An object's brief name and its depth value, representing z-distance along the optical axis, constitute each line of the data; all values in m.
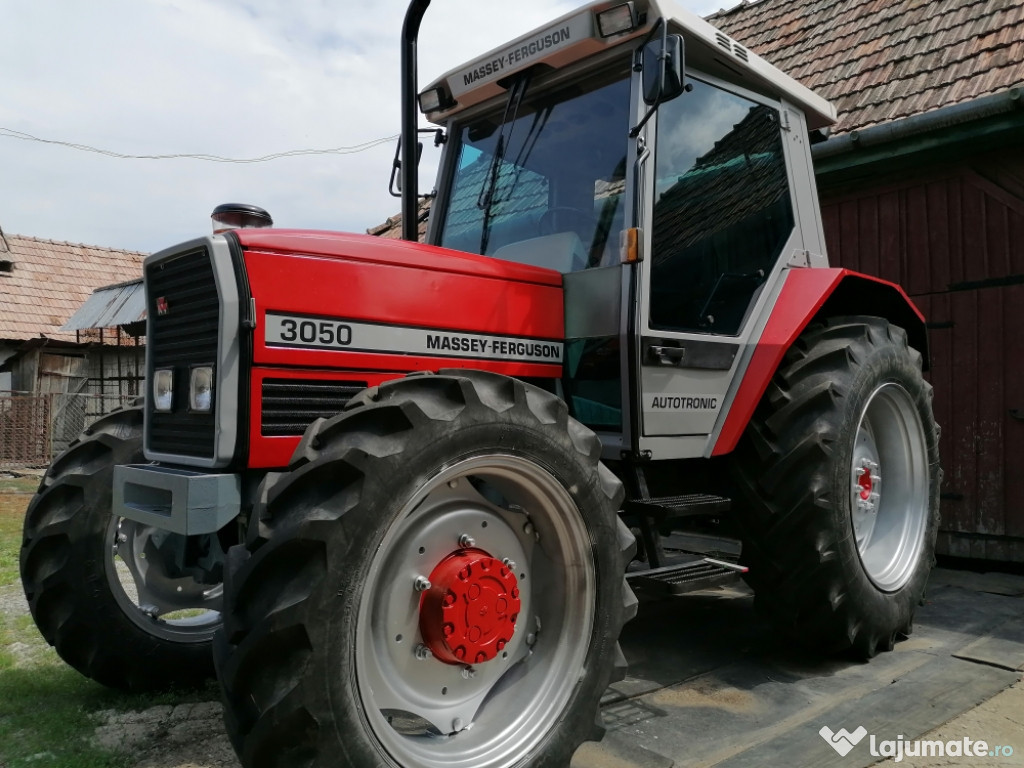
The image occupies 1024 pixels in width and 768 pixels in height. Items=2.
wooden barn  5.15
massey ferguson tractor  2.02
